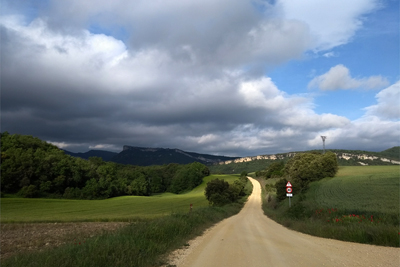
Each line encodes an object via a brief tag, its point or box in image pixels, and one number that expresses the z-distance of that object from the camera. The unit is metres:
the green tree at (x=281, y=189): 43.50
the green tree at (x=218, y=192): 45.88
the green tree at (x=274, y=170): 104.55
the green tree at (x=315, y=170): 51.95
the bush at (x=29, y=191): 47.90
